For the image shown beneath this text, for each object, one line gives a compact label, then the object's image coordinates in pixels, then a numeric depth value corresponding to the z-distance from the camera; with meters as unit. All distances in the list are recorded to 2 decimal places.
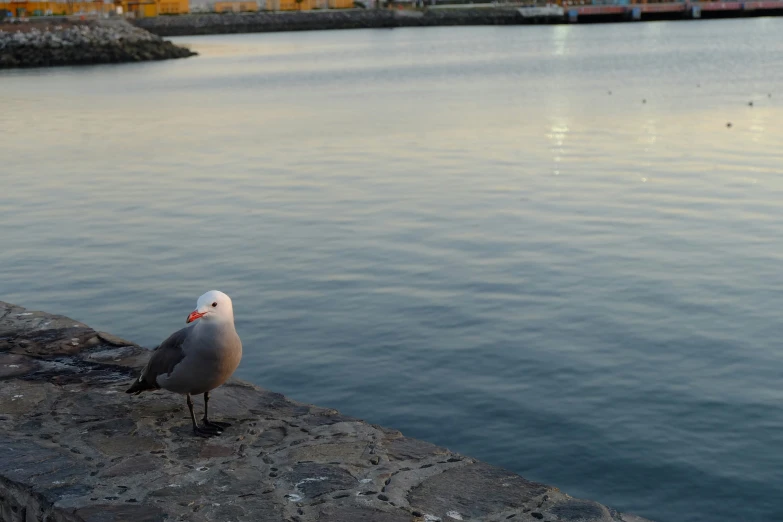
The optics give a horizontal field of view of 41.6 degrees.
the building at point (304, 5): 157.25
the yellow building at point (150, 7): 142.88
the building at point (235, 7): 159.88
